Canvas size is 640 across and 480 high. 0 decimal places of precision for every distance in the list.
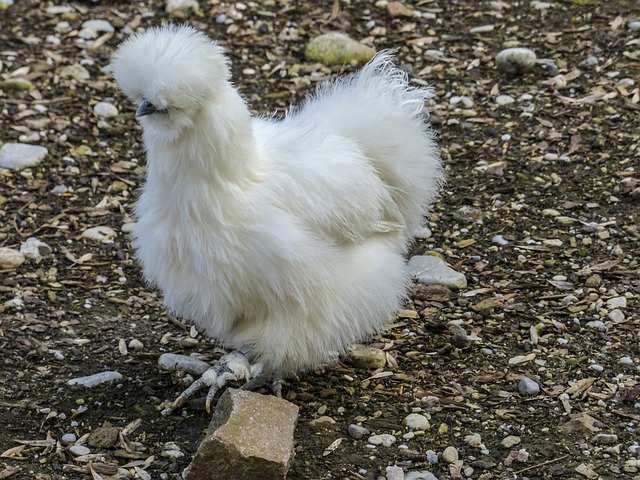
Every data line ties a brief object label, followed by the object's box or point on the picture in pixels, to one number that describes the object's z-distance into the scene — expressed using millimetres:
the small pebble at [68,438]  7597
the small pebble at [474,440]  7423
